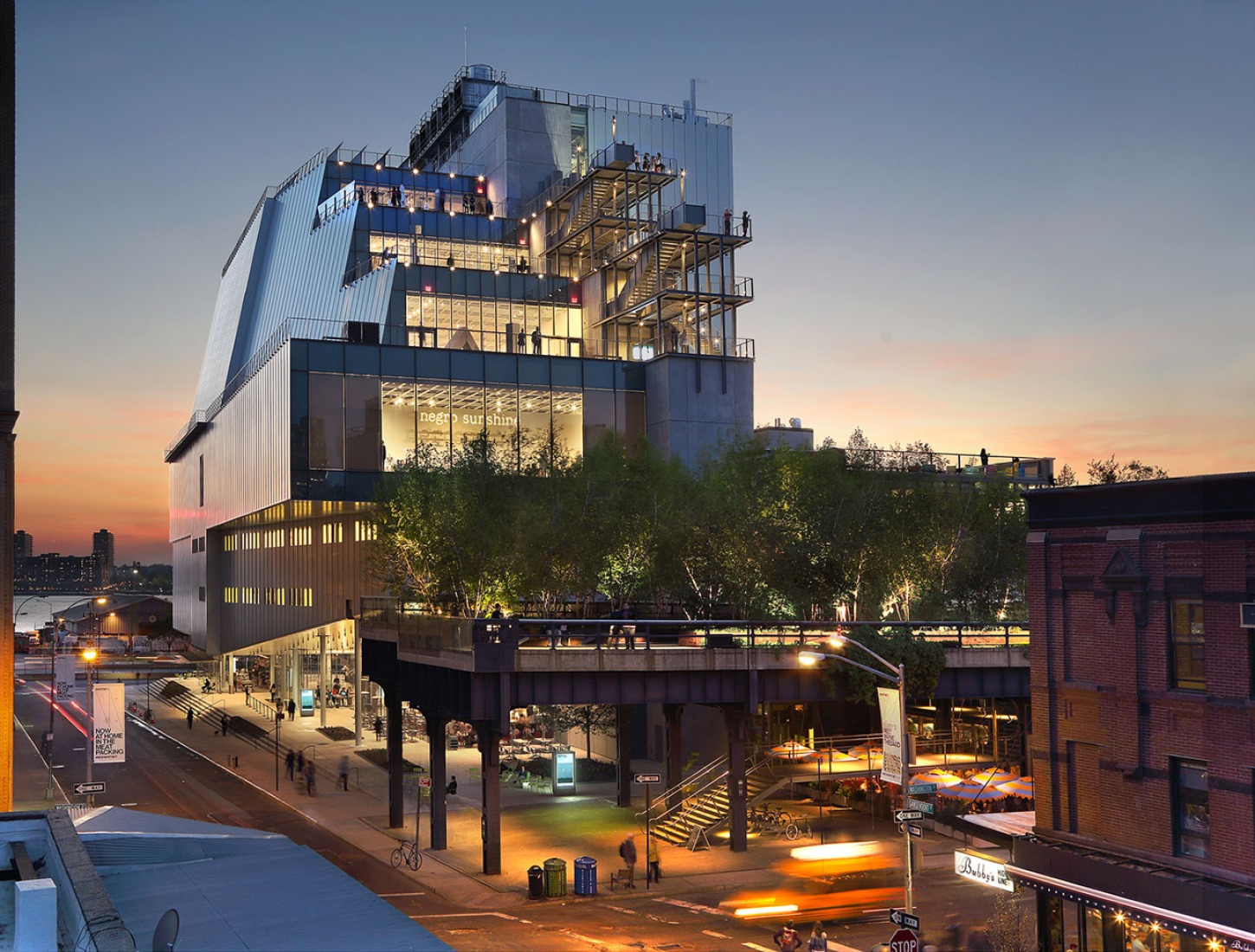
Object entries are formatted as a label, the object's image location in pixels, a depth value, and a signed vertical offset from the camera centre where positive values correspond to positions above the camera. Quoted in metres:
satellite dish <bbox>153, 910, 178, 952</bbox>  12.05 -3.67
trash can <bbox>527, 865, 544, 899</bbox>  37.34 -10.03
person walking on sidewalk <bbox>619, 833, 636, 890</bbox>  38.72 -9.63
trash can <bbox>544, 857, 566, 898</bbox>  37.56 -9.91
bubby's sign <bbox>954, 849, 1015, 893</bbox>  30.30 -8.08
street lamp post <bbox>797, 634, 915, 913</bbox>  27.20 -4.85
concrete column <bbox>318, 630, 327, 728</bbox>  83.12 -8.39
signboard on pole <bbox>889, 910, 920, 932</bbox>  25.20 -7.60
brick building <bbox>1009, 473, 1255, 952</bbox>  24.84 -3.82
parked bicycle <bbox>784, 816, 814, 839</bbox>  45.88 -10.57
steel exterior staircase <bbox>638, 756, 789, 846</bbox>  45.44 -9.54
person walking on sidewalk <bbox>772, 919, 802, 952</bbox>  28.70 -9.03
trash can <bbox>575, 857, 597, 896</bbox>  37.94 -9.97
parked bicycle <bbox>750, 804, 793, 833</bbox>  46.62 -10.32
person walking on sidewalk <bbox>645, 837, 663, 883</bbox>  38.66 -10.00
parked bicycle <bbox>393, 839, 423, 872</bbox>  42.12 -10.49
